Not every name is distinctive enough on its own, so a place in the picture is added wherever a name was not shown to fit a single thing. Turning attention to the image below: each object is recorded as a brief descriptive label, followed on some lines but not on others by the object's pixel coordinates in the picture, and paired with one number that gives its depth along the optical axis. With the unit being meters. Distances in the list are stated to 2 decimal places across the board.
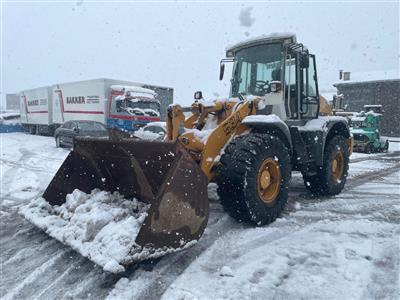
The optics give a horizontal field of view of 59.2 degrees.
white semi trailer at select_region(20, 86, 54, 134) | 22.86
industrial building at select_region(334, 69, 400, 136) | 31.59
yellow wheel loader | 3.37
